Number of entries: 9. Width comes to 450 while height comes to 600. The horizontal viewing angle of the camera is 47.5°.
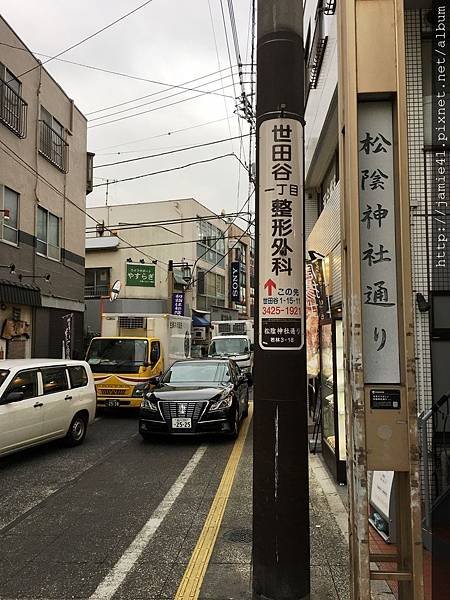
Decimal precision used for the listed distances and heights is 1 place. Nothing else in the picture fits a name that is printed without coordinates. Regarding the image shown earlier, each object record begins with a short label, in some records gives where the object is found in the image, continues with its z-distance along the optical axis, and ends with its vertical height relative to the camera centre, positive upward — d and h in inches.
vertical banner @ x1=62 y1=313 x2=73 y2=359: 690.6 +3.7
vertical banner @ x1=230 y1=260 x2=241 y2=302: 1937.7 +221.4
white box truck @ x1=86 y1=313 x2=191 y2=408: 505.4 -18.3
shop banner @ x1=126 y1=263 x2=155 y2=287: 1359.5 +166.8
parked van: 298.0 -42.3
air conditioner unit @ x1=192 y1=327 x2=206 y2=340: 1391.6 +10.7
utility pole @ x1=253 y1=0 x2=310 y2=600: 125.0 +1.5
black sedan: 362.3 -51.9
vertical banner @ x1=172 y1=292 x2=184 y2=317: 1344.7 +89.1
